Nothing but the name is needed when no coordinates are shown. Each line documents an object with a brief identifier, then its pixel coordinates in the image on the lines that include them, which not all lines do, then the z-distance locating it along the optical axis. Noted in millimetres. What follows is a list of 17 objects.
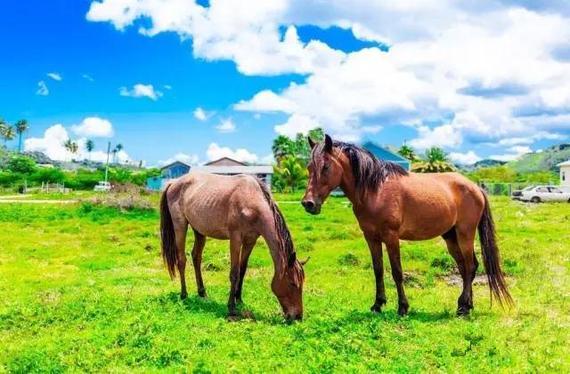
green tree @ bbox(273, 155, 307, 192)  62094
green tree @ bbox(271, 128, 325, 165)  85250
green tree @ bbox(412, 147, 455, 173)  61344
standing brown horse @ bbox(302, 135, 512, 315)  8031
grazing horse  8062
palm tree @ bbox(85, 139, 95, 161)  175375
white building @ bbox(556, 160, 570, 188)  63000
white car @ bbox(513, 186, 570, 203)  44094
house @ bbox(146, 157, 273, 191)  69125
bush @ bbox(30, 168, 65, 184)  72375
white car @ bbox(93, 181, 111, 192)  65619
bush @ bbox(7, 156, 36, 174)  80500
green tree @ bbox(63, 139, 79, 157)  152750
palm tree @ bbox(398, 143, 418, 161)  75175
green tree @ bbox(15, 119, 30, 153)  141375
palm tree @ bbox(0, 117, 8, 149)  105825
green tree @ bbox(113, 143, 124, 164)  162025
